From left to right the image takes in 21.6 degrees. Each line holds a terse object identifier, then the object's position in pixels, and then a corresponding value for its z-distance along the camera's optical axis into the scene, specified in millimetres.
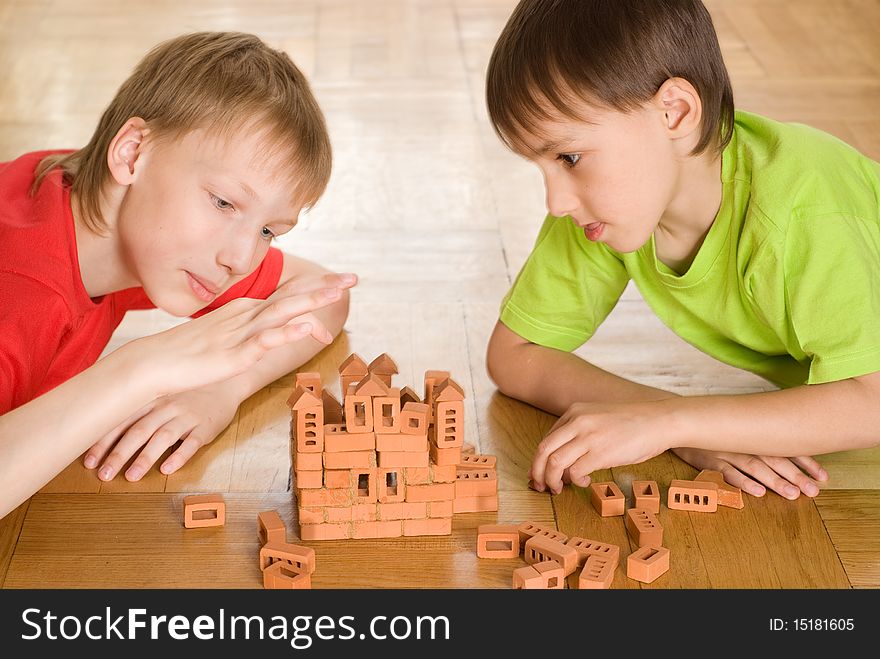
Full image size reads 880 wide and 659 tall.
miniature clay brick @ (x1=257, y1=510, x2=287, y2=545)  1643
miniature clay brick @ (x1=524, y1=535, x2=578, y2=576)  1627
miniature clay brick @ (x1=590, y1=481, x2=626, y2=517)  1698
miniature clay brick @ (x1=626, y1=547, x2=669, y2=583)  1625
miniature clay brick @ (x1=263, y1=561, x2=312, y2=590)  1606
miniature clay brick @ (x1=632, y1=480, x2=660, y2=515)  1698
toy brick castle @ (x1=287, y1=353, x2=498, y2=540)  1621
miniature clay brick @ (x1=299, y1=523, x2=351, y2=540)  1660
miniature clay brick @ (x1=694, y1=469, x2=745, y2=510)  1713
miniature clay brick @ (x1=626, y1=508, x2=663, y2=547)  1657
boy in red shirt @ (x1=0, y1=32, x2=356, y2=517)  1603
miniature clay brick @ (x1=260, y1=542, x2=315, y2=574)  1616
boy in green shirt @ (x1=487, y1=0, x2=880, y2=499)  1649
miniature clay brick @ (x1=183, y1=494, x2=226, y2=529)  1676
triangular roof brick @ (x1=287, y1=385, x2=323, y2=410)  1615
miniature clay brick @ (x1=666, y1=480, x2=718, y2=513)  1704
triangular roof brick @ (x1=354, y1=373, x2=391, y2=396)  1614
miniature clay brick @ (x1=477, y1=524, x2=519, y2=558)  1651
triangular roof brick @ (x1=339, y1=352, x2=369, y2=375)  1670
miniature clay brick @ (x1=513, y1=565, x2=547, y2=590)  1605
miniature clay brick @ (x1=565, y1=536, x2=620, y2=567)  1638
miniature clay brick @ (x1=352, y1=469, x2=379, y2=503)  1647
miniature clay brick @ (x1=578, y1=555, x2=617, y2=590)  1610
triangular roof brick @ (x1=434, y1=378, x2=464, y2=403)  1634
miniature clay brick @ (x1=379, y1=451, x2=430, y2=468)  1637
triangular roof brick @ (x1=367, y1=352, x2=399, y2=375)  1682
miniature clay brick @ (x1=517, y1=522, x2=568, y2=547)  1656
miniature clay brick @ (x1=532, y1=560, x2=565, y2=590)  1607
